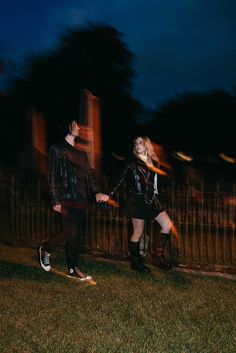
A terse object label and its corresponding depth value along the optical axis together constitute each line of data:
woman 7.41
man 6.82
